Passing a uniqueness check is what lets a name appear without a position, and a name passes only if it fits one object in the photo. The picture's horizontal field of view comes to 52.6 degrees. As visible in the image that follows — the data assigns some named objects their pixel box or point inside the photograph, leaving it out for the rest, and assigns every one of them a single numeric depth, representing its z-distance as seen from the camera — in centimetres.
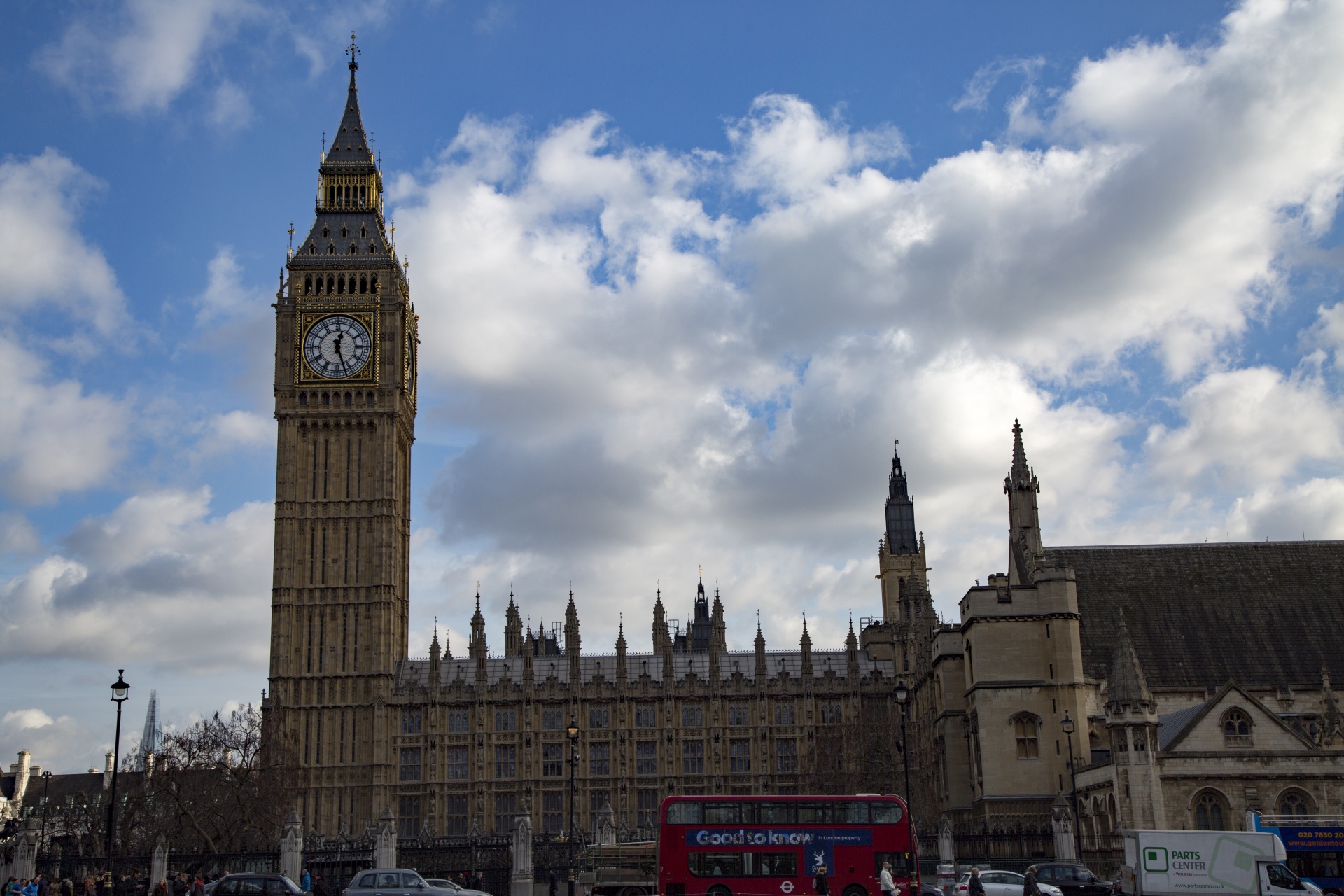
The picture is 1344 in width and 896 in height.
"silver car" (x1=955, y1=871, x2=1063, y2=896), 3409
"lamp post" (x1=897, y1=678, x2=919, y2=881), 3397
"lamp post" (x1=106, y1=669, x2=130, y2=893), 3819
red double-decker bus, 3394
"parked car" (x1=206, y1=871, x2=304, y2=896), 3191
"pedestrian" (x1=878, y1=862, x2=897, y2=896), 2944
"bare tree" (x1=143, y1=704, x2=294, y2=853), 5622
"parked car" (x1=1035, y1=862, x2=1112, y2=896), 3450
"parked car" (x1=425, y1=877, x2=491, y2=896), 3289
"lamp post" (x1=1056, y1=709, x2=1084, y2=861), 4497
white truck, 3216
